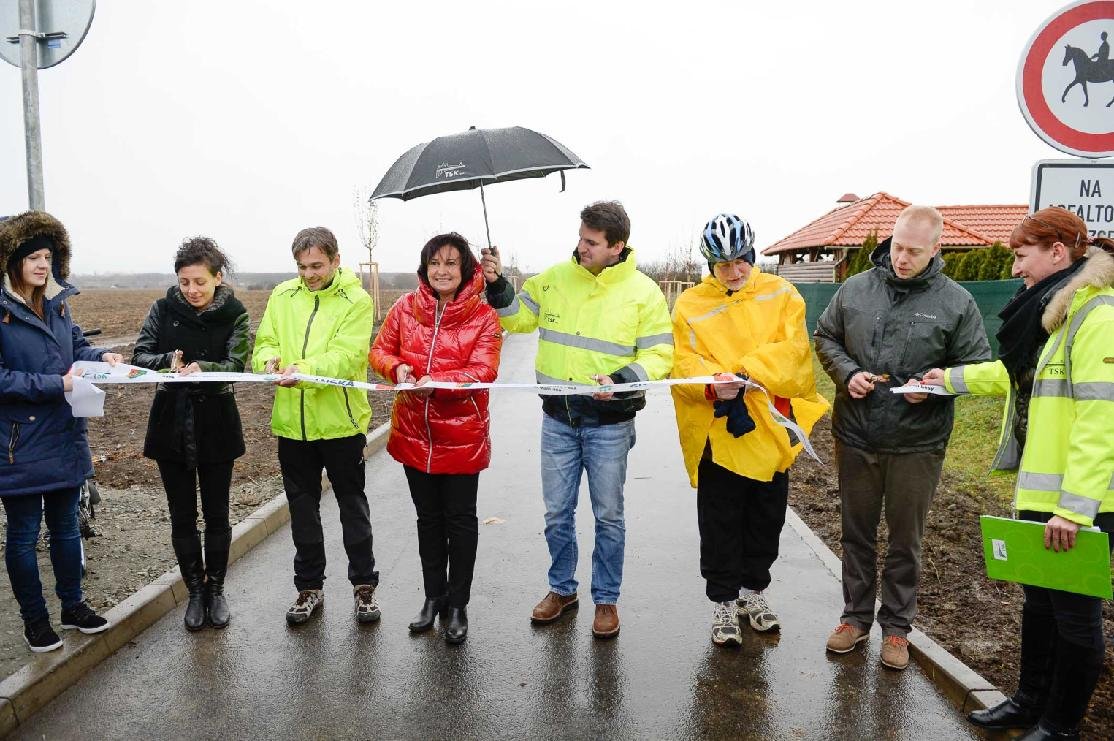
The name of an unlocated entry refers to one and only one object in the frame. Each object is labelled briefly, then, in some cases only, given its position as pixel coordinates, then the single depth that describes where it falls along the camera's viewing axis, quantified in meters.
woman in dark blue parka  3.75
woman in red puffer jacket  4.24
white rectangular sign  4.27
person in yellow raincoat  4.06
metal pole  4.72
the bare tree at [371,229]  27.84
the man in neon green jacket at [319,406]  4.40
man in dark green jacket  3.91
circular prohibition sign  4.24
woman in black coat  4.27
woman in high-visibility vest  3.01
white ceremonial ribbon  4.00
